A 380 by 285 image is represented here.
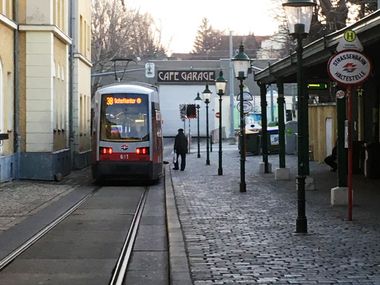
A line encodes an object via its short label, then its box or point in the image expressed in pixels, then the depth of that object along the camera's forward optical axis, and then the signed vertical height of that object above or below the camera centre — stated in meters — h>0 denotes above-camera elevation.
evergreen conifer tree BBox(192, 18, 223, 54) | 115.06 +17.15
